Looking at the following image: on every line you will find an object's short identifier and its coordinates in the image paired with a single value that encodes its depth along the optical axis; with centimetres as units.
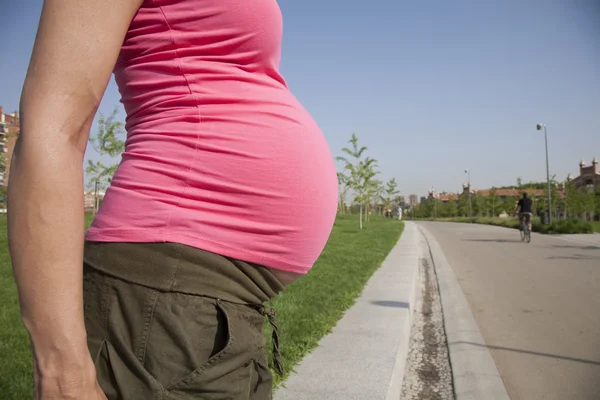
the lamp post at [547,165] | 2191
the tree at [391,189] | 4806
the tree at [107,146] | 1895
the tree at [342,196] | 2632
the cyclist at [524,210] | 1459
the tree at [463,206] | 6316
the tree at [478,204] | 6019
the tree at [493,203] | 5652
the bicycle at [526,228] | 1446
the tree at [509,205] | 5306
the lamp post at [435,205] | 6650
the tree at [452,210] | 6588
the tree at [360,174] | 2473
